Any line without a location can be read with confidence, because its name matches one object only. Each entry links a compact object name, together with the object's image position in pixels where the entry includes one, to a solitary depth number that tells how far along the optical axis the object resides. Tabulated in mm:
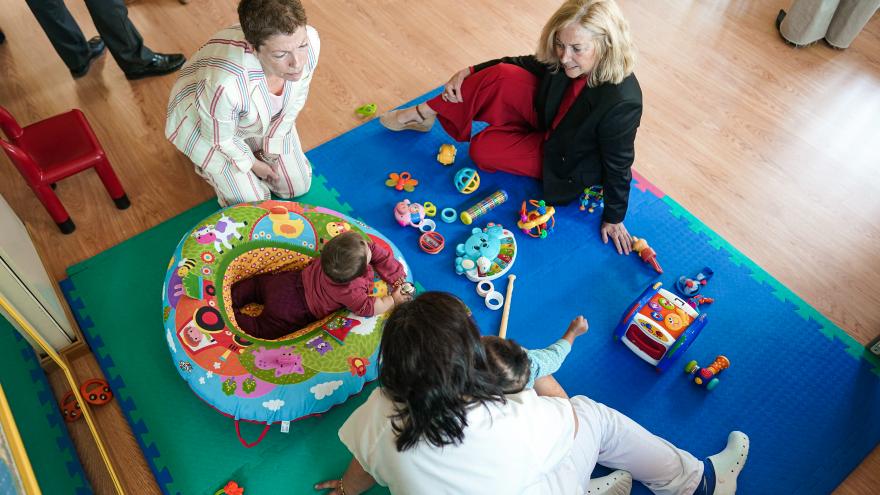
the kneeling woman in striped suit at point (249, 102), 1713
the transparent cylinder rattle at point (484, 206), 2379
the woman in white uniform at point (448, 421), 1090
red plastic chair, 2129
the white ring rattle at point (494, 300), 2176
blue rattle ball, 2467
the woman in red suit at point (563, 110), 1916
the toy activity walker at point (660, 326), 1950
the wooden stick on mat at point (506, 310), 2091
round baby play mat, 1775
